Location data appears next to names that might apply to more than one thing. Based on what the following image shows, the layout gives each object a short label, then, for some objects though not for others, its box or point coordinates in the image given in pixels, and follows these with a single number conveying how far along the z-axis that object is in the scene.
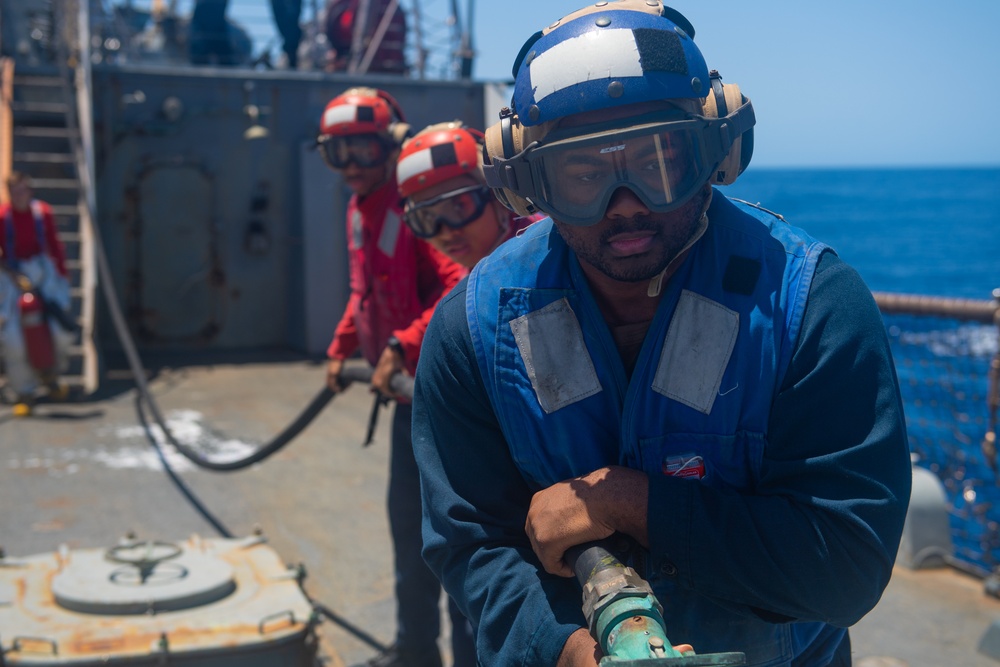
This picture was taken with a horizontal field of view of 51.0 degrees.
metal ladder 10.74
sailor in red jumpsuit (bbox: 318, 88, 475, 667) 3.92
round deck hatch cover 3.28
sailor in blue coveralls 1.67
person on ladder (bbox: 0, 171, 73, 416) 9.49
